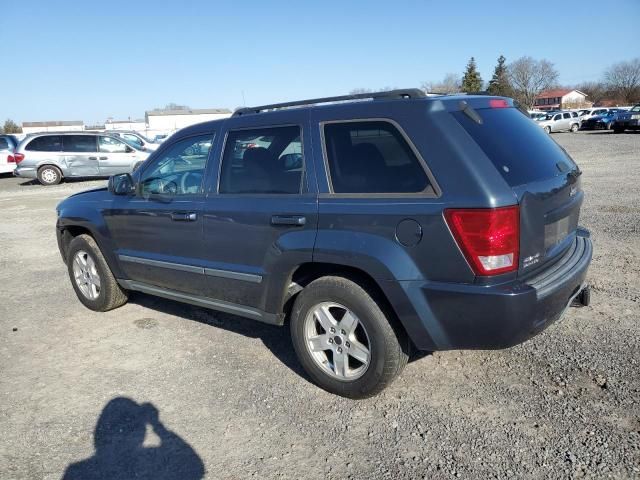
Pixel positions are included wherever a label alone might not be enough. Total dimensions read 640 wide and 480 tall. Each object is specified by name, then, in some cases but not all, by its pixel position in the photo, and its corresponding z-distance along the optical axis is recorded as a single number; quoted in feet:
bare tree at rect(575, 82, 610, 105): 282.97
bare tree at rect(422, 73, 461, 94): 242.29
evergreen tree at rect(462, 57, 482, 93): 207.10
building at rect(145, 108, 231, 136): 195.21
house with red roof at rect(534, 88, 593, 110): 311.19
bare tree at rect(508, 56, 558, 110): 270.67
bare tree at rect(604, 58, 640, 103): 251.80
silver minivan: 55.77
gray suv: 8.66
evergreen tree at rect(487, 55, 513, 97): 224.33
